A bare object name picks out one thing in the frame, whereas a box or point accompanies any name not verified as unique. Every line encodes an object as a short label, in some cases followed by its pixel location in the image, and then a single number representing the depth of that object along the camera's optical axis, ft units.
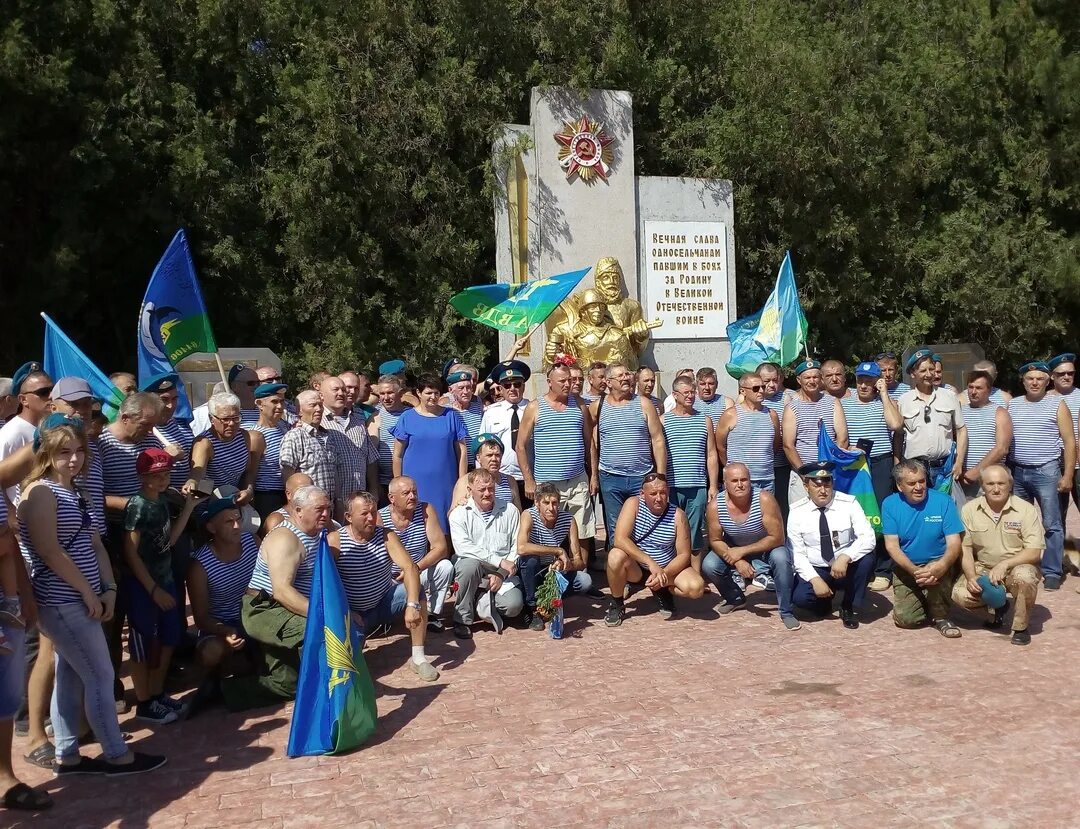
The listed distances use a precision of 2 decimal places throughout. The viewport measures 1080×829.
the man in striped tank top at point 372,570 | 18.25
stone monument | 44.80
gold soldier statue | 41.73
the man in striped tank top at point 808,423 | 24.52
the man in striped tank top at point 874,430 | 24.82
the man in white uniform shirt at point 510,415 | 25.57
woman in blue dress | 23.56
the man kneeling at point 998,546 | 20.30
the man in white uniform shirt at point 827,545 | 21.27
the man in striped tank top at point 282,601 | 17.06
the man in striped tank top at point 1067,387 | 25.81
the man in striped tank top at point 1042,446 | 25.26
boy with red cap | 16.56
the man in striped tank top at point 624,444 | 23.63
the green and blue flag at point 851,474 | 23.80
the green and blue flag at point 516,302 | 31.42
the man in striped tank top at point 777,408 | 25.21
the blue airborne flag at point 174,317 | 23.11
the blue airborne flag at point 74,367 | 21.36
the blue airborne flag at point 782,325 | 35.94
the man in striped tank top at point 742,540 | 21.91
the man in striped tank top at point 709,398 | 26.68
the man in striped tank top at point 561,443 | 23.94
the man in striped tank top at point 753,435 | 24.36
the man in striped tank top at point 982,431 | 25.38
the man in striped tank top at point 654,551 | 21.97
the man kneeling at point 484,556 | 21.22
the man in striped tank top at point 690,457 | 24.17
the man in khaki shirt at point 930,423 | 25.12
